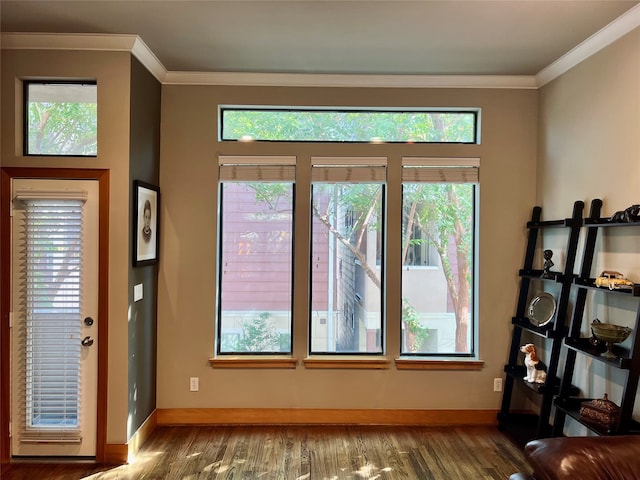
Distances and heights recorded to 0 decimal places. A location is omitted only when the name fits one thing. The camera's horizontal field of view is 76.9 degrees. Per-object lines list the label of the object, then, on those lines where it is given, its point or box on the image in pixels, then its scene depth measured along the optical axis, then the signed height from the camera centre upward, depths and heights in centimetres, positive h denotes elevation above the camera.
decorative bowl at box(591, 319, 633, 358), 231 -53
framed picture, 291 +12
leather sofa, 163 -90
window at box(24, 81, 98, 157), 284 +85
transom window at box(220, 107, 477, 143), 347 +99
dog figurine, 304 -96
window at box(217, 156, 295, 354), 348 -25
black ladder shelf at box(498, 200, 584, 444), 277 -65
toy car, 227 -22
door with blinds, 275 -55
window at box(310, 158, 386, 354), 349 -24
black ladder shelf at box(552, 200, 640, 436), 214 -66
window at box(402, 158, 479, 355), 350 -28
